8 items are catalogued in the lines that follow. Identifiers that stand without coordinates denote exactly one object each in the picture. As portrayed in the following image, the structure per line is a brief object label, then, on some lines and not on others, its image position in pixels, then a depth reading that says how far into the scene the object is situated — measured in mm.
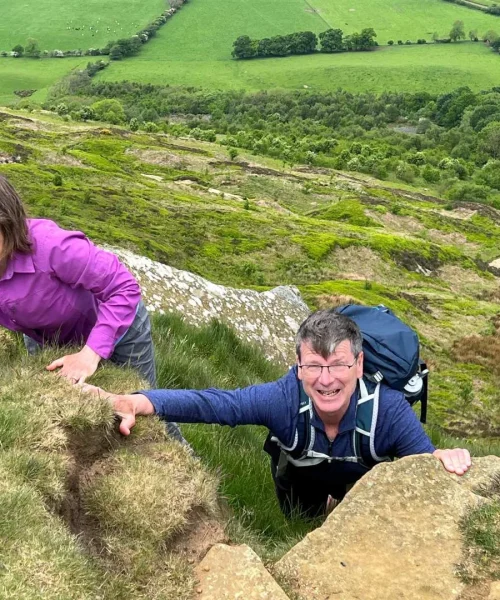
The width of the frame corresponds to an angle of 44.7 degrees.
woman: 4263
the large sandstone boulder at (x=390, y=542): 3588
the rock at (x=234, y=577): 3430
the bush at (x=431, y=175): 106500
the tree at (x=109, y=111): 118375
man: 4523
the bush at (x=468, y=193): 96844
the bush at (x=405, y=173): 105562
